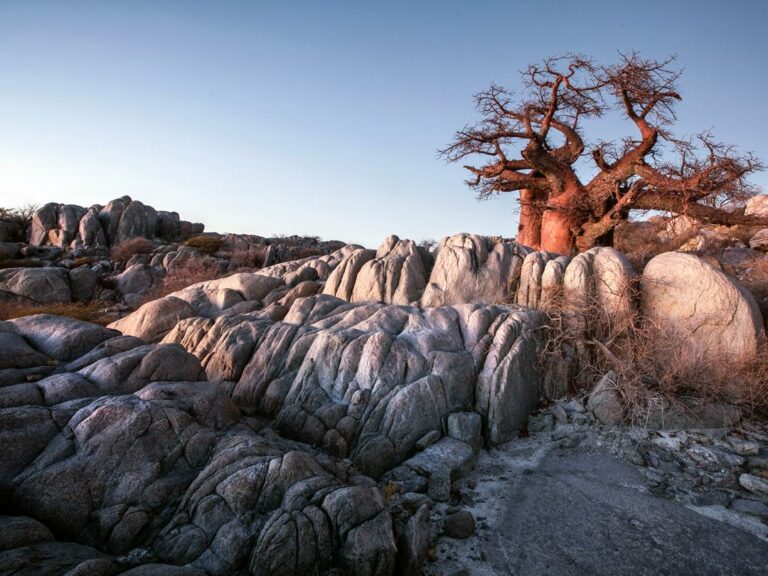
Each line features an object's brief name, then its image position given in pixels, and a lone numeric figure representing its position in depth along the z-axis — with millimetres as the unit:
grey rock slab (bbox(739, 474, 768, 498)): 6611
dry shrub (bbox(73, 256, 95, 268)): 26272
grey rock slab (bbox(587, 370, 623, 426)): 8688
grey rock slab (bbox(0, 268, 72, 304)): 19906
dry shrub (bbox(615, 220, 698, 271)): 12778
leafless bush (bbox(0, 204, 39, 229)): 35031
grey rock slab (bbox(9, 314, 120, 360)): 9273
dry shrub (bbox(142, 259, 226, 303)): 20484
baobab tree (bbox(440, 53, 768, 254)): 13414
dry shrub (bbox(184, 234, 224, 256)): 32844
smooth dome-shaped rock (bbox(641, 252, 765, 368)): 9250
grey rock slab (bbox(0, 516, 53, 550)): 4203
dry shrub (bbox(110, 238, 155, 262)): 29047
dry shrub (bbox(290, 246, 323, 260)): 30819
